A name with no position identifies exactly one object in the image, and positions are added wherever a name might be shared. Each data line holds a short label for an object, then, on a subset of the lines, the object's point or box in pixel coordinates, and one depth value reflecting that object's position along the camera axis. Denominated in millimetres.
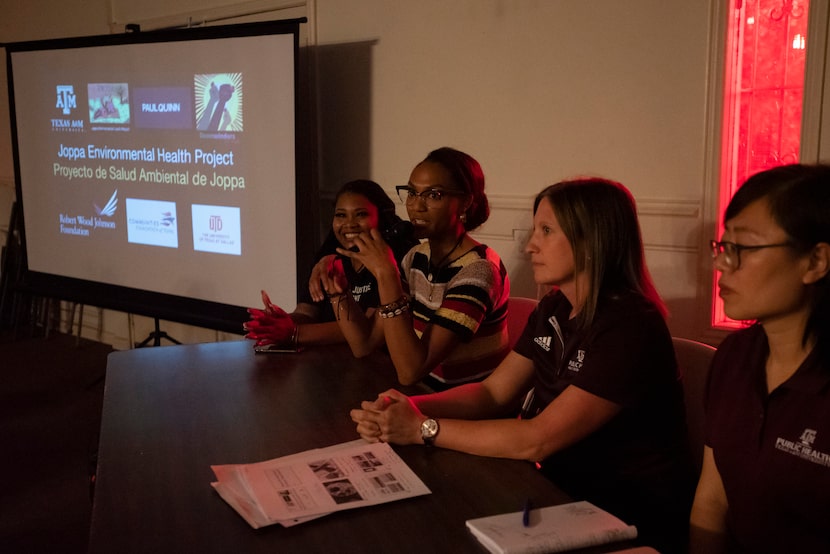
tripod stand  4793
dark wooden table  1198
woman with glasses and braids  2059
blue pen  1208
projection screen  4012
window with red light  2615
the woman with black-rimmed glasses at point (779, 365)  1236
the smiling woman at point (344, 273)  2273
